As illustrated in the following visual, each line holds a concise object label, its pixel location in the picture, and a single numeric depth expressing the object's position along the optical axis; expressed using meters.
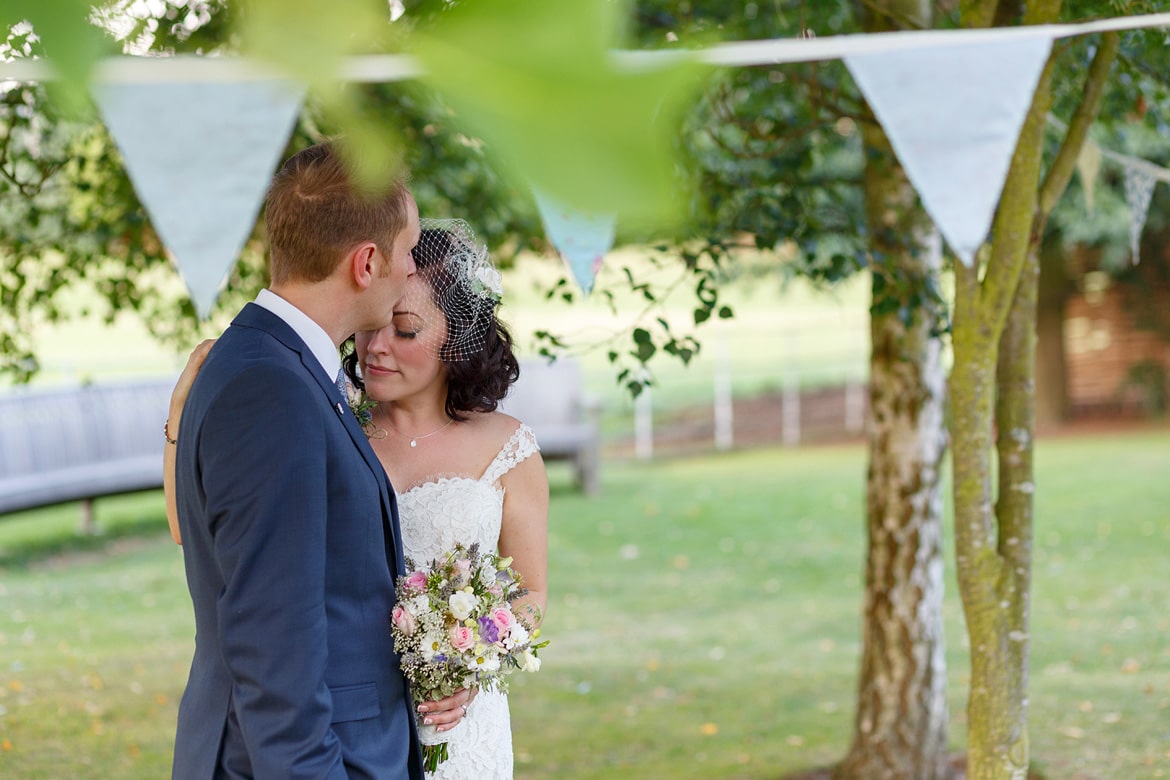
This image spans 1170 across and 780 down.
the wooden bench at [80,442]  9.55
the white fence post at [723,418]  16.75
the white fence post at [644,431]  16.36
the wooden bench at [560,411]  11.80
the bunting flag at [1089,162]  4.22
